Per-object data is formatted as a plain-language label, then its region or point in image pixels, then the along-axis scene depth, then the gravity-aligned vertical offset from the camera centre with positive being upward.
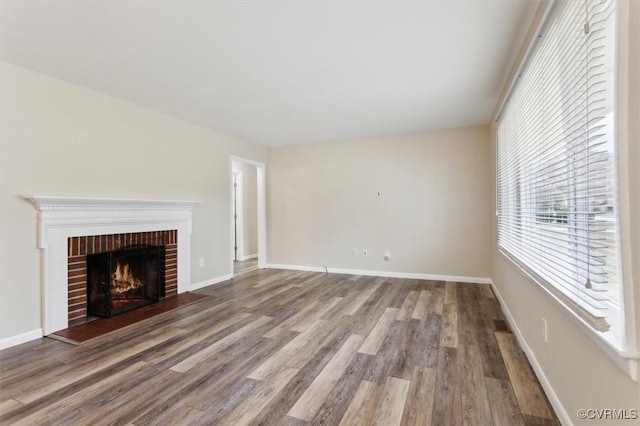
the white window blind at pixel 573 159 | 1.15 +0.27
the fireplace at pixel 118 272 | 3.04 -0.61
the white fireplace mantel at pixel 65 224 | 2.77 -0.05
